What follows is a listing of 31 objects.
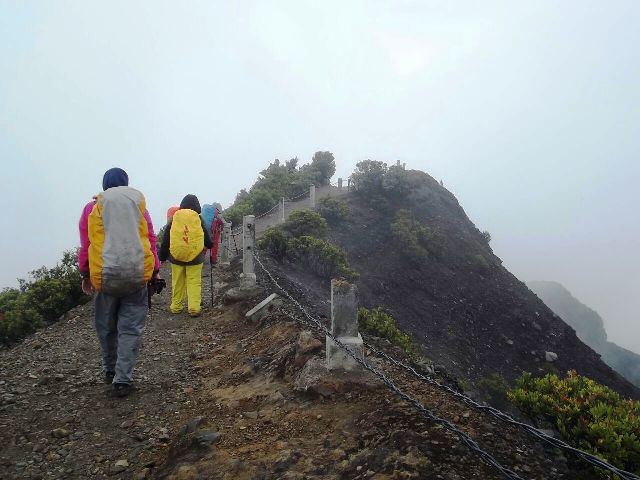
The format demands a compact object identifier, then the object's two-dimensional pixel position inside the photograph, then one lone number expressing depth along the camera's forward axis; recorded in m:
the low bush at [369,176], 25.20
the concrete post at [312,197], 21.03
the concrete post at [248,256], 7.37
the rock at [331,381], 3.68
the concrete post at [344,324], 3.80
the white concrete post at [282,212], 17.81
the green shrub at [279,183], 20.73
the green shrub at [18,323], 7.44
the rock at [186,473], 2.79
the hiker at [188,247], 6.27
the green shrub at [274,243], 12.92
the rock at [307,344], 4.30
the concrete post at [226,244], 10.85
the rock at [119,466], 3.06
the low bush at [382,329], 7.65
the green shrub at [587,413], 2.96
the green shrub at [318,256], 13.85
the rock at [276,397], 3.80
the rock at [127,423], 3.63
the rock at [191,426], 3.44
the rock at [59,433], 3.44
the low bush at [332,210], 20.91
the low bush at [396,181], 25.06
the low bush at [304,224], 16.34
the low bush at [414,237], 21.56
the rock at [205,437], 3.14
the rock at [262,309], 6.15
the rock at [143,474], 2.96
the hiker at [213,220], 8.80
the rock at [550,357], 17.70
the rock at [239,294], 7.09
